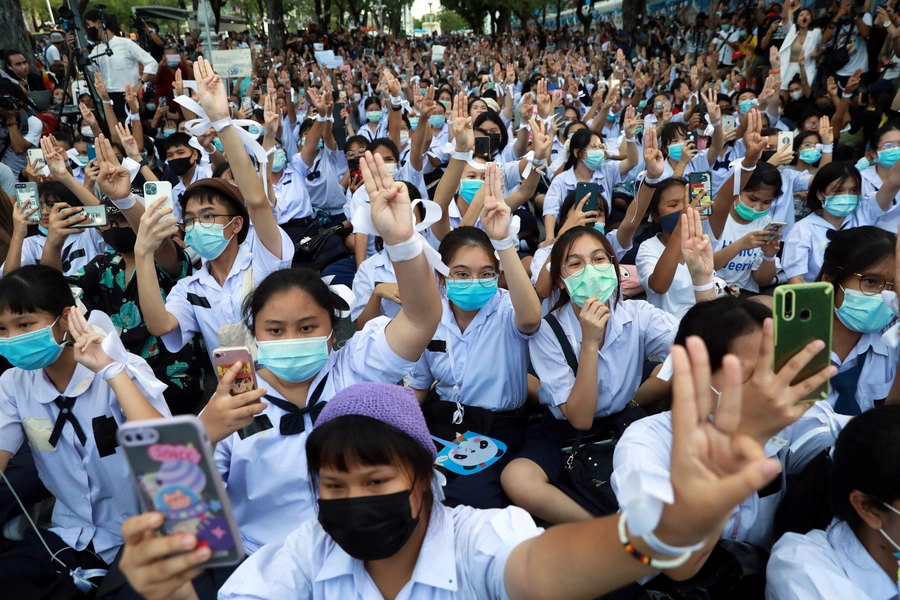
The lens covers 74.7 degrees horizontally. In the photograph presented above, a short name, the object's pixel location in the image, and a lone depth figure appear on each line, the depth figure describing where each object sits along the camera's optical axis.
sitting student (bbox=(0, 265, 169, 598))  2.24
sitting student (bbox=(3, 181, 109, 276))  3.70
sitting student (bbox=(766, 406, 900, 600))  1.52
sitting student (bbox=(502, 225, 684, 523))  2.55
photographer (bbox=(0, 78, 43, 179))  7.31
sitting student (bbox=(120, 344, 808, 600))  1.05
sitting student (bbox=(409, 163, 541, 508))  2.87
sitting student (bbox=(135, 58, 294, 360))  3.01
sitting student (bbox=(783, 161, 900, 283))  4.13
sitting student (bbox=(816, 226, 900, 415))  2.51
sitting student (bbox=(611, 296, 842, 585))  1.78
